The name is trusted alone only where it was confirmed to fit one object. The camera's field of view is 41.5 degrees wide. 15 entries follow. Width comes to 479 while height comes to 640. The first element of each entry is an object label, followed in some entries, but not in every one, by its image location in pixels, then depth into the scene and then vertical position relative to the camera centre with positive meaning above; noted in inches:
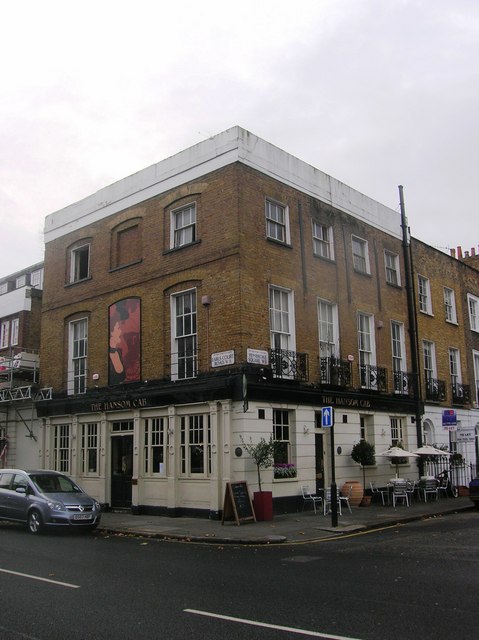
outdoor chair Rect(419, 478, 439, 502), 858.8 -58.7
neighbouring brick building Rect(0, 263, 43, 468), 964.0 +119.8
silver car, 603.8 -50.3
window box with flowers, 713.0 -28.1
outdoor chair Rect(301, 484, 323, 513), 735.1 -59.4
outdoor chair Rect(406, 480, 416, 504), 818.8 -58.5
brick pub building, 710.5 +146.4
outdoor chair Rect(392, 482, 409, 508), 805.2 -59.6
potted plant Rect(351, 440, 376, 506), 808.9 -12.3
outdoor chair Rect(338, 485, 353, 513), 725.4 -62.4
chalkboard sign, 637.9 -57.4
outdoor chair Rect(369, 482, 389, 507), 852.2 -63.4
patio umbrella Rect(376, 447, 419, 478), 826.2 -12.3
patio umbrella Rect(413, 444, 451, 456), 868.6 -12.1
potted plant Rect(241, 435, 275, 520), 661.9 -21.3
